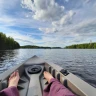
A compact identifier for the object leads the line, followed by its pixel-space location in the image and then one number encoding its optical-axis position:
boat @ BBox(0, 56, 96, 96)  1.02
